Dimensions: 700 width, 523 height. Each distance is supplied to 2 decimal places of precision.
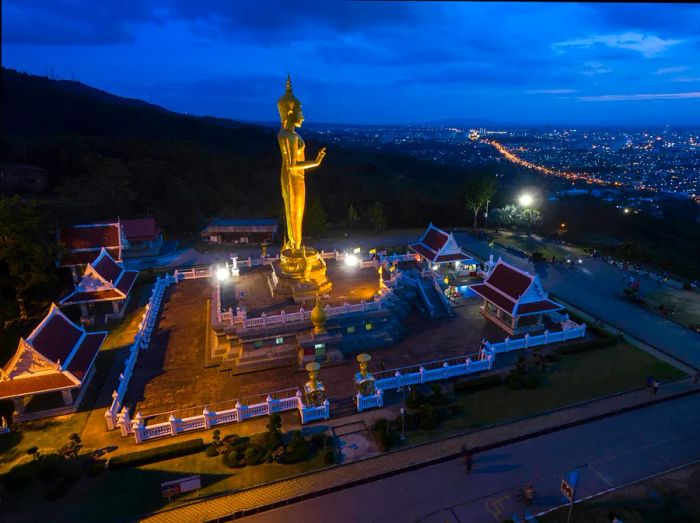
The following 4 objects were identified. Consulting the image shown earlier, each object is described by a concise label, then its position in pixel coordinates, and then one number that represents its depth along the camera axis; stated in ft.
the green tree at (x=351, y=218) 181.92
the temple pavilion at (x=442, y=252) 123.34
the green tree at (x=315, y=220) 171.25
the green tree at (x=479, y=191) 176.14
